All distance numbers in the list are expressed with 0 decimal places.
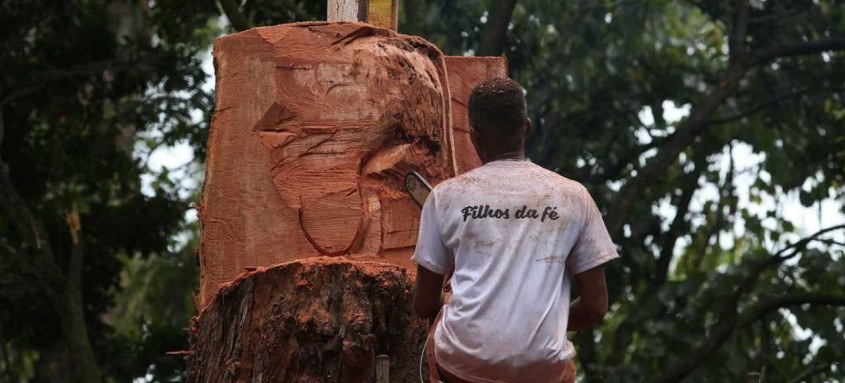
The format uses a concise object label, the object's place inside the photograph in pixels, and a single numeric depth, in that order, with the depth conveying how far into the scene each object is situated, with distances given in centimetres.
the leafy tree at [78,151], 2205
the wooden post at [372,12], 1368
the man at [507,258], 862
